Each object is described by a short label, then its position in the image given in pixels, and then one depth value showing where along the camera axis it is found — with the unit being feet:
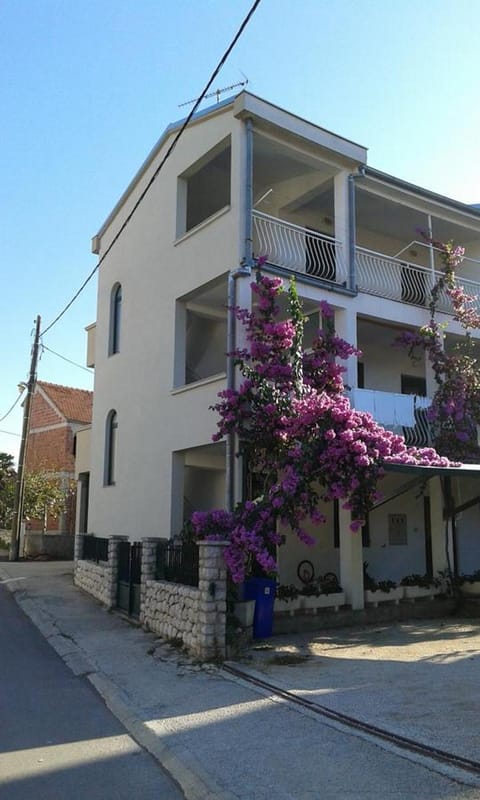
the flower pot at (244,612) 30.02
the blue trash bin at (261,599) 30.48
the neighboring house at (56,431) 97.55
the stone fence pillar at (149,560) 34.63
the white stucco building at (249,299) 39.60
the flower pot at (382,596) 37.17
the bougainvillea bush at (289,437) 29.78
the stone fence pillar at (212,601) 26.73
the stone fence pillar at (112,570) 40.63
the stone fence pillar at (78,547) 52.19
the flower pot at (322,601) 34.17
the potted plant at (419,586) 39.29
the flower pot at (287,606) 32.94
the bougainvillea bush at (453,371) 41.65
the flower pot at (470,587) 40.57
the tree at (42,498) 85.71
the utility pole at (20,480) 73.67
